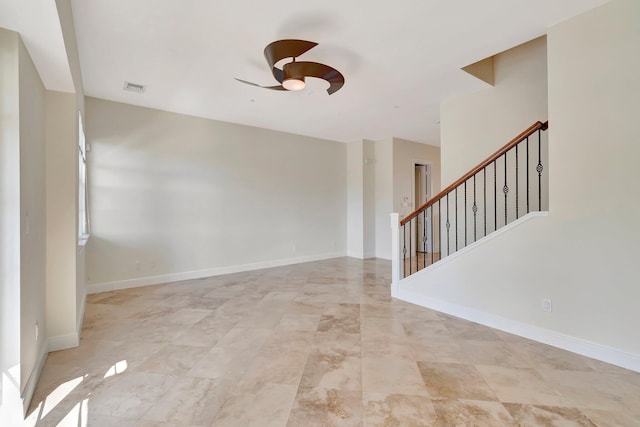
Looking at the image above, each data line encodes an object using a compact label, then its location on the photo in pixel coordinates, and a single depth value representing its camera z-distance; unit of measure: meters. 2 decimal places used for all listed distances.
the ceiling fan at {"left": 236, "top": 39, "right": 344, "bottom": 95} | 2.59
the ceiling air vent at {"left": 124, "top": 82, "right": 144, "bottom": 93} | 3.76
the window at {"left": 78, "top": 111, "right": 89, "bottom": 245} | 3.72
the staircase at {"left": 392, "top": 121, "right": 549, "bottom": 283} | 3.61
